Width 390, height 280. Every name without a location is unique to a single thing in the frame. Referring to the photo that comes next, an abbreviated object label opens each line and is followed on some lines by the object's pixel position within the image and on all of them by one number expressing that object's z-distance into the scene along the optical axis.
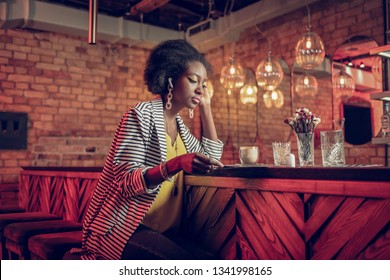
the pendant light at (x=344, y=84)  4.21
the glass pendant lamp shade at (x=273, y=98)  5.29
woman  1.53
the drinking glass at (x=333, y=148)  1.89
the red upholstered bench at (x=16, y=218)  2.81
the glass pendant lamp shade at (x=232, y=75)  4.39
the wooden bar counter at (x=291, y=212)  1.30
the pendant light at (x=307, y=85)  4.79
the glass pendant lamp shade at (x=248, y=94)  5.23
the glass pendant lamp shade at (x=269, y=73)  4.02
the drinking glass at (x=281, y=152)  2.07
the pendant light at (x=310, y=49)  3.58
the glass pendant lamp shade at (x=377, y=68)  3.27
